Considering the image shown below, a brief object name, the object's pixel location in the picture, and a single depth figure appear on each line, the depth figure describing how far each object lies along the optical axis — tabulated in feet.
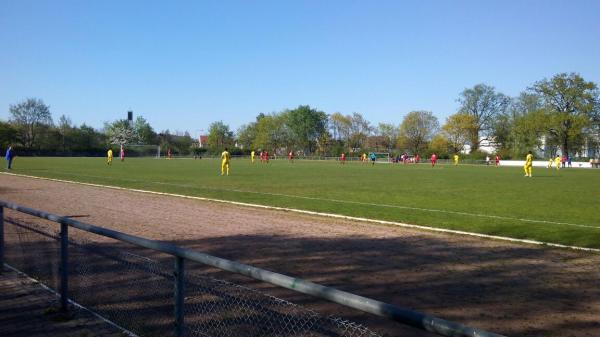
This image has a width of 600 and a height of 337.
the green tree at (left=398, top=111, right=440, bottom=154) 368.89
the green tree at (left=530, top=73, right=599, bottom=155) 264.31
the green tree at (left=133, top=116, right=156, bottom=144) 515.91
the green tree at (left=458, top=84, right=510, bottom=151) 336.70
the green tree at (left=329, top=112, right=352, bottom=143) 451.94
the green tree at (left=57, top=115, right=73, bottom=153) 376.27
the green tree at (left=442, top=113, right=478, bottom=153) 328.90
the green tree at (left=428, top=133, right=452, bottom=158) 333.01
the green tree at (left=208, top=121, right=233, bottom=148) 528.22
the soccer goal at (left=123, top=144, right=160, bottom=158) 395.34
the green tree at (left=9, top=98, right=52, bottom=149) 366.02
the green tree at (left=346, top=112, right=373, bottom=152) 444.14
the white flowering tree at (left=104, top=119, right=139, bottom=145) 483.51
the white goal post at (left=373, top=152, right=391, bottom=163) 337.00
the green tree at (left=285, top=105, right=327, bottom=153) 471.62
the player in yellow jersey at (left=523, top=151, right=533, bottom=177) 122.73
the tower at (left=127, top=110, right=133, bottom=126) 451.94
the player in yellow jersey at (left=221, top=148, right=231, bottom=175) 111.65
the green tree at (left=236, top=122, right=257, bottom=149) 515.91
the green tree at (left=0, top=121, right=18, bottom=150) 327.88
